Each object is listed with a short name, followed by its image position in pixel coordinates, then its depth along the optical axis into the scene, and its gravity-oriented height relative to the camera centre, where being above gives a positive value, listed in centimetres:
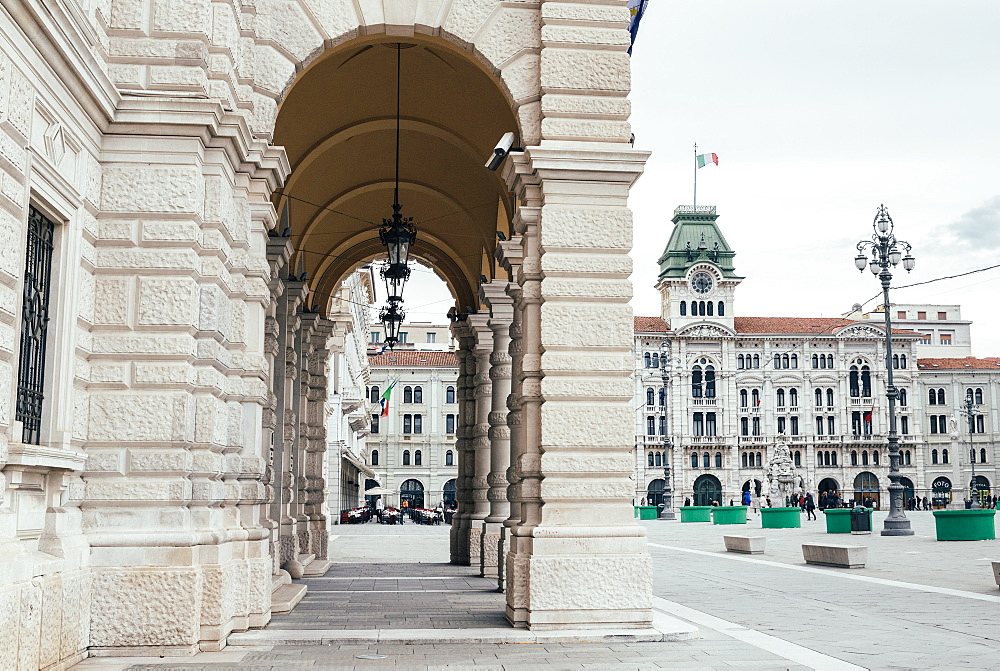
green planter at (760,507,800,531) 3878 -160
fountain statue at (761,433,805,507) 5672 -22
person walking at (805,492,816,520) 5176 -176
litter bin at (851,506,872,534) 3362 -151
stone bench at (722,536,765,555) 2461 -166
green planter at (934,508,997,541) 2708 -132
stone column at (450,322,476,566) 2095 +56
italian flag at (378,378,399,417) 4350 +319
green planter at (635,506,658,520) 5709 -207
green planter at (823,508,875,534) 3400 -154
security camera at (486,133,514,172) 1172 +364
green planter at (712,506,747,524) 4525 -176
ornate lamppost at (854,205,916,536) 3102 +626
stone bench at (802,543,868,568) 1972 -156
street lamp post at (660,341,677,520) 5544 -97
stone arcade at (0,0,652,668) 791 +159
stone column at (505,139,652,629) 1031 +70
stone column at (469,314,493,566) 2019 +66
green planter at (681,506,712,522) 5003 -185
